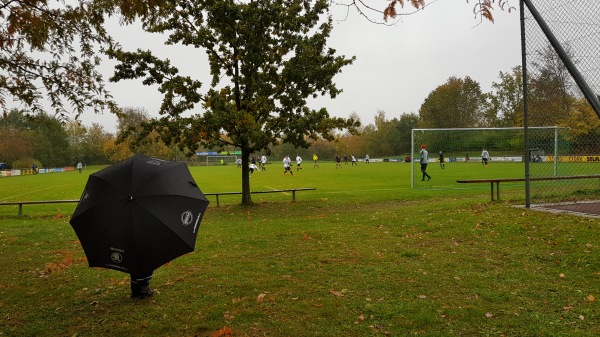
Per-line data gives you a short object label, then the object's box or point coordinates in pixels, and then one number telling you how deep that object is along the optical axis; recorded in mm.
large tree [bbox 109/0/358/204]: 13086
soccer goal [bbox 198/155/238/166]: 99588
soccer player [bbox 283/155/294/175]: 33594
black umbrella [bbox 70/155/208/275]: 4102
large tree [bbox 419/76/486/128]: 70312
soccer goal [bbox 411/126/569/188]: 20953
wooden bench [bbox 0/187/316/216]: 13883
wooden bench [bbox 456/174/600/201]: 10206
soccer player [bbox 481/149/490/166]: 23178
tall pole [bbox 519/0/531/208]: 9156
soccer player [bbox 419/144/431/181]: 21719
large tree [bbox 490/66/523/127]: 59916
